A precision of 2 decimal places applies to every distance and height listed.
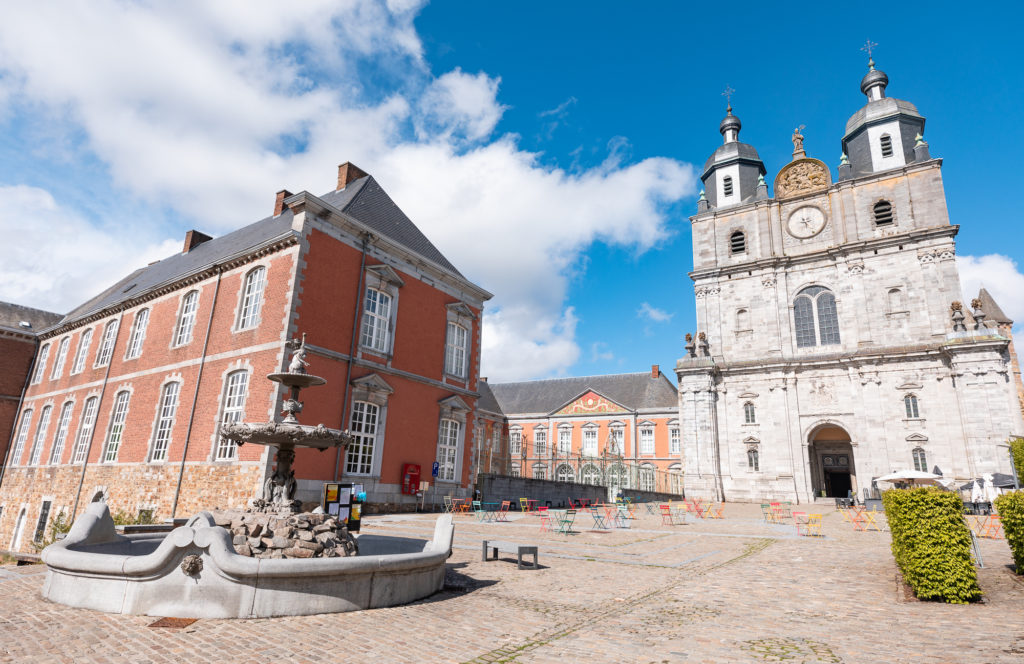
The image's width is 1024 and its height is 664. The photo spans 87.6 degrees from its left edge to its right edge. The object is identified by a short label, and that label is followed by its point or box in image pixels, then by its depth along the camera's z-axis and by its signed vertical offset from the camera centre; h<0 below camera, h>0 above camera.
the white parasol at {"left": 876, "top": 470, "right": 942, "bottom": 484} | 19.58 +0.49
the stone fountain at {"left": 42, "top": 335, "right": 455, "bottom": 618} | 5.06 -1.05
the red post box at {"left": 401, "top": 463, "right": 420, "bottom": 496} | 18.00 -0.29
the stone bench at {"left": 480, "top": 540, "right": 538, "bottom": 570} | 8.02 -1.09
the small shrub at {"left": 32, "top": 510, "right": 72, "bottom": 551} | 20.02 -2.59
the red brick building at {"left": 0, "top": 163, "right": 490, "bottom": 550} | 15.97 +3.28
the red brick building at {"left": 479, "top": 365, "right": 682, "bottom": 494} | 40.75 +3.90
